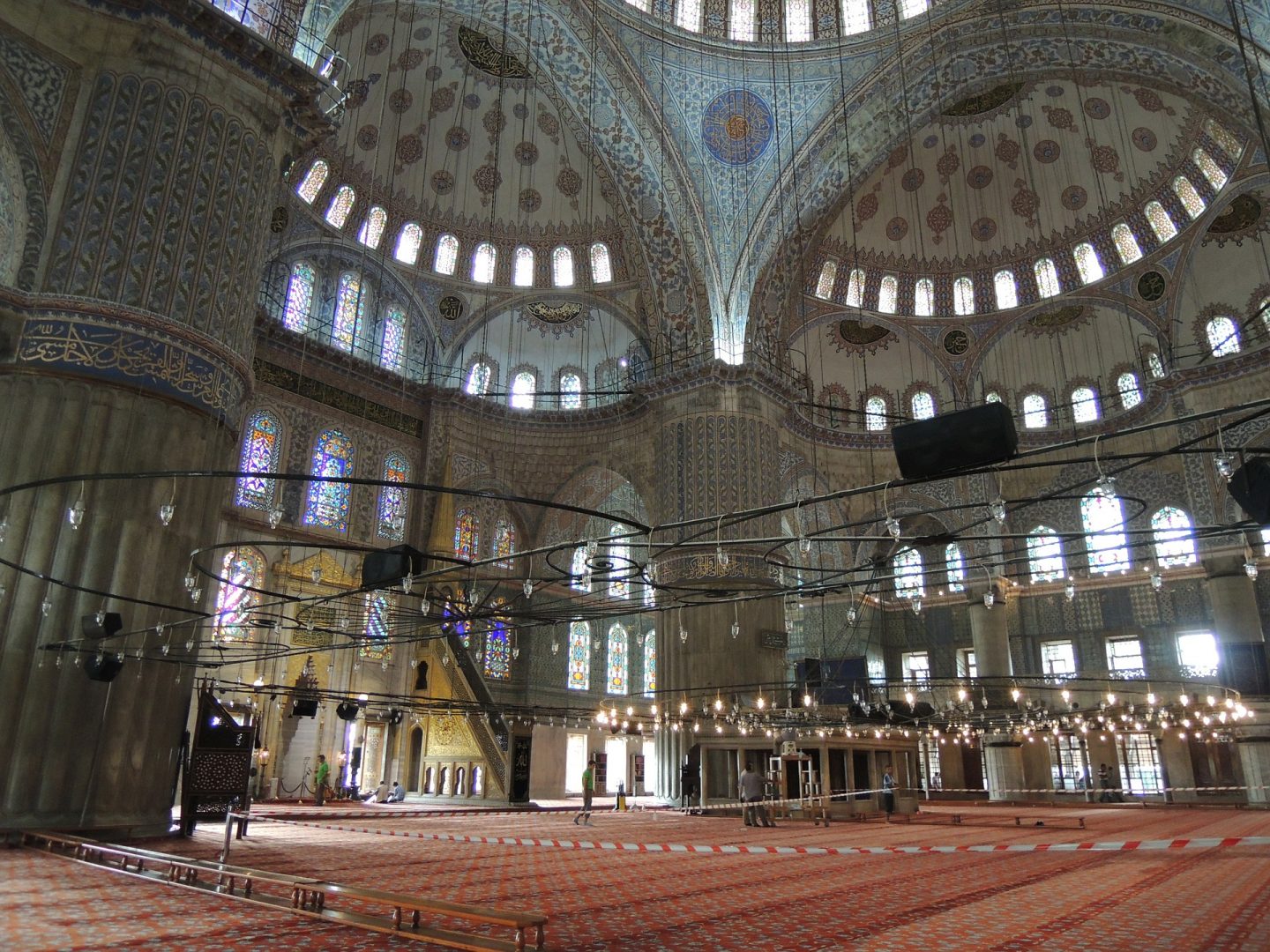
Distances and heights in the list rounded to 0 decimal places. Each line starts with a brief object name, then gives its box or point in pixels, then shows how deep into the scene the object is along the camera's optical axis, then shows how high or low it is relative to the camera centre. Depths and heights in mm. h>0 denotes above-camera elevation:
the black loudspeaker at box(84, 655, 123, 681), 8336 +721
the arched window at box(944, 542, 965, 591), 24228 +5389
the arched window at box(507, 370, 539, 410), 22875 +8980
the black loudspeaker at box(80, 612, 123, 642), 8117 +1066
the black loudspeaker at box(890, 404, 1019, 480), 4520 +1572
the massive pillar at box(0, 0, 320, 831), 8539 +4037
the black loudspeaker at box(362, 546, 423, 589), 6836 +1389
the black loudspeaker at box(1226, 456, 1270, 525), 5594 +1672
